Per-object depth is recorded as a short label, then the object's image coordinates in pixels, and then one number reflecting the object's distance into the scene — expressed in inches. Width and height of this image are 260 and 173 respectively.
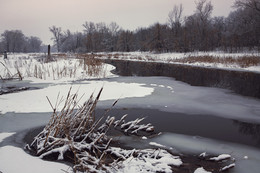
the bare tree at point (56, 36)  2920.8
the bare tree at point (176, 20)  1785.2
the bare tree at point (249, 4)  1042.9
